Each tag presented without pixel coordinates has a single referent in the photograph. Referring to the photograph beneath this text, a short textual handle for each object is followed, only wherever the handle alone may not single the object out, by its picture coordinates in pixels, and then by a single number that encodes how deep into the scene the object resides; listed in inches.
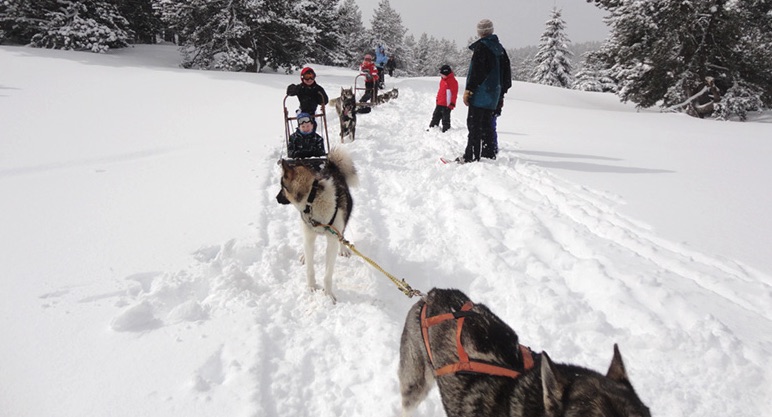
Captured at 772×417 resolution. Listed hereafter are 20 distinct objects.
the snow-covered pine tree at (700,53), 512.1
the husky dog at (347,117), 356.5
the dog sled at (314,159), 207.8
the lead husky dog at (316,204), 127.3
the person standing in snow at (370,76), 567.3
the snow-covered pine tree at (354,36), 1679.4
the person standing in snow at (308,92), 283.0
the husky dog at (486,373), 47.5
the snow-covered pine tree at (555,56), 1363.2
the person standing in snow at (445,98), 381.1
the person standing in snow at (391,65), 1316.9
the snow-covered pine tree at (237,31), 768.9
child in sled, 231.1
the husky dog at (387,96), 580.4
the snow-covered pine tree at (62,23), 706.2
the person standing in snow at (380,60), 770.2
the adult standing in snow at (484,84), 246.5
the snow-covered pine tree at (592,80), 1213.1
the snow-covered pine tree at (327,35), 1163.8
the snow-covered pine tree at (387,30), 1860.2
